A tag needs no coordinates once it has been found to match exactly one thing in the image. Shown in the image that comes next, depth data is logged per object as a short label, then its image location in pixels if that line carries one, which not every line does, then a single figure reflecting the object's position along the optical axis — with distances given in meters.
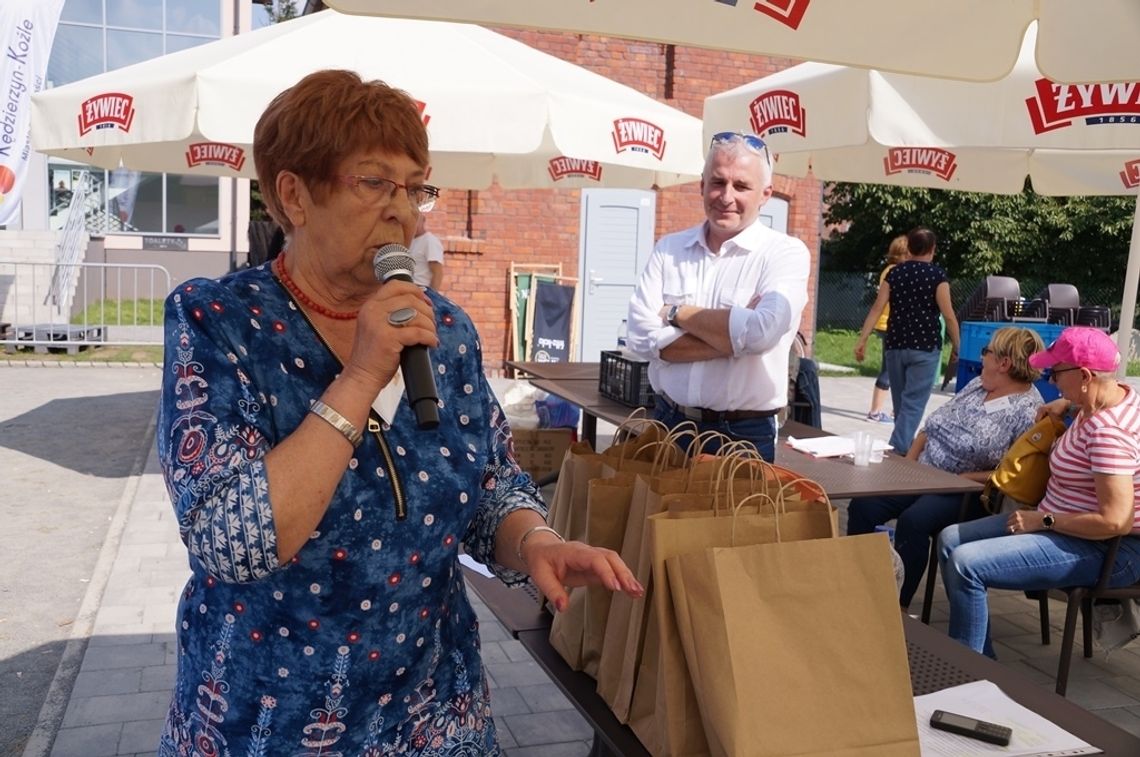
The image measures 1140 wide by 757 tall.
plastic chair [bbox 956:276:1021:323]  14.16
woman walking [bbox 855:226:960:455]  8.66
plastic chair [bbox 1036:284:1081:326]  13.85
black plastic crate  5.63
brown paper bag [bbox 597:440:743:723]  1.92
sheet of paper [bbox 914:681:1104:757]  1.96
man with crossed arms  3.78
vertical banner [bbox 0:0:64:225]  10.94
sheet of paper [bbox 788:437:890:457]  4.80
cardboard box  7.14
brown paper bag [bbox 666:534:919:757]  1.70
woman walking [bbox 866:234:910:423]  11.49
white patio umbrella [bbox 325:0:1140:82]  2.37
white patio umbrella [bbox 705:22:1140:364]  4.55
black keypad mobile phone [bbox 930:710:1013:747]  2.00
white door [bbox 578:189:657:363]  14.42
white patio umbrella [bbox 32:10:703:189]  5.94
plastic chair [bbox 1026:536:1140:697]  3.94
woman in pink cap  3.83
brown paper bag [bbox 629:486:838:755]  1.79
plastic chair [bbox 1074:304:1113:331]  13.81
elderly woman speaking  1.45
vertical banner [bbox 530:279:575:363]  13.86
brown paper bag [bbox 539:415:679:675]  2.25
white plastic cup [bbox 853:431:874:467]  4.66
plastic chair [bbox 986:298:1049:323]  13.55
